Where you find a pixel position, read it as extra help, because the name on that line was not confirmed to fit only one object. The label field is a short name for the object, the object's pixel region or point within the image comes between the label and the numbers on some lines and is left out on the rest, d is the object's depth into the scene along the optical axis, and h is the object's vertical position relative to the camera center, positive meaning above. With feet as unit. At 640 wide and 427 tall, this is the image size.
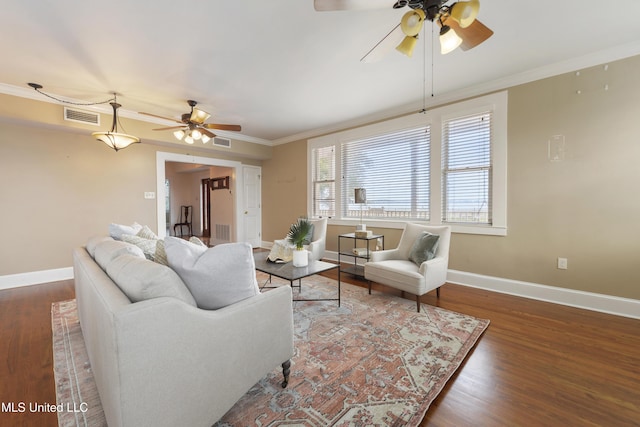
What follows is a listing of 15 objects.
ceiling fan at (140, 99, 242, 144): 11.56 +3.87
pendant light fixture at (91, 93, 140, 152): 10.84 +3.12
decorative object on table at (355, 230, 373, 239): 12.70 -1.30
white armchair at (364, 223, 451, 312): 8.77 -2.22
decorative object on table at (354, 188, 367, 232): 13.39 +0.65
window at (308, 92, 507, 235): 10.82 +2.07
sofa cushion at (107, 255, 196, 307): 3.55 -1.07
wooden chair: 30.45 -0.88
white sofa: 3.00 -2.04
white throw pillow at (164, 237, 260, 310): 4.24 -1.04
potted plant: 9.20 -1.24
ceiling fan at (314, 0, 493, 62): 4.76 +3.83
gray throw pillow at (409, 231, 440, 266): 9.68 -1.55
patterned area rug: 4.55 -3.68
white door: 20.72 +0.21
